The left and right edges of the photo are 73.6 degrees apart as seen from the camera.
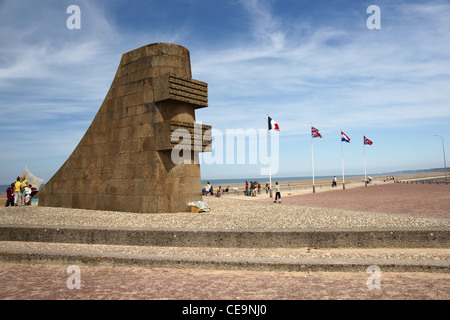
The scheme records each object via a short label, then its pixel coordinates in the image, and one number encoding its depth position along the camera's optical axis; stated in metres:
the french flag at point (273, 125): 25.81
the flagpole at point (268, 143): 26.00
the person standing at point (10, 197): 17.30
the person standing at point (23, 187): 16.98
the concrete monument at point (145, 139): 12.08
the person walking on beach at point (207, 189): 26.45
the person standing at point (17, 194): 16.94
